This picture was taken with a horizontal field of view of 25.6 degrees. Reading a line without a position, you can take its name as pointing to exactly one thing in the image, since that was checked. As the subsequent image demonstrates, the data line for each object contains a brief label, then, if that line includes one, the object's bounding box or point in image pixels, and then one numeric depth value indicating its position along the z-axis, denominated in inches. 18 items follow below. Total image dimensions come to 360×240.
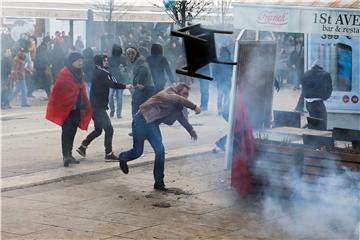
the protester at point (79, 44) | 922.2
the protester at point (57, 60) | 833.5
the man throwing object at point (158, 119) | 359.9
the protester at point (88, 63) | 601.6
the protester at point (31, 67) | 809.9
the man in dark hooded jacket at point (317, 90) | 470.6
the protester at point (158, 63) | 585.3
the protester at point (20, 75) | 736.3
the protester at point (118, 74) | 616.9
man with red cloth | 418.3
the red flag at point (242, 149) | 354.3
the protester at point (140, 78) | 498.9
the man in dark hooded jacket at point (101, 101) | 438.3
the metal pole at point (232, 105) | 378.3
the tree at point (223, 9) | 841.5
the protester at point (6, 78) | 726.8
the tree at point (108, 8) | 920.3
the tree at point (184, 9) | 600.7
